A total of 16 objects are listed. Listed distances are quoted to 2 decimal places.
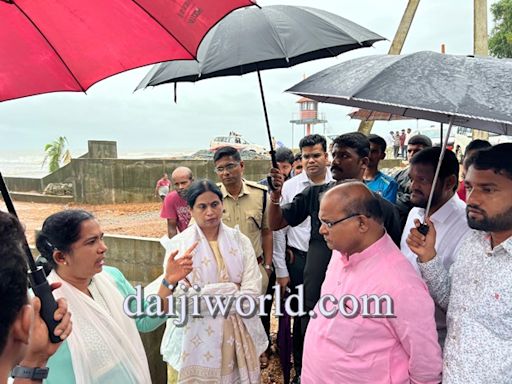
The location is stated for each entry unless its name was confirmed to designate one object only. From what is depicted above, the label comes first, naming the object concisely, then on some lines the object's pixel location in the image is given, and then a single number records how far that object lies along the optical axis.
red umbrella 1.68
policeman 3.36
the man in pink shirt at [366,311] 1.62
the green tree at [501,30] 17.27
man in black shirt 2.71
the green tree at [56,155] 19.17
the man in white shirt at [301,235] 3.57
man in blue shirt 3.48
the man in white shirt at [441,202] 2.17
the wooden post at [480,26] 7.93
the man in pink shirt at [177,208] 4.18
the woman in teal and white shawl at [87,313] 1.68
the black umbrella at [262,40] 2.58
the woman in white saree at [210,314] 2.44
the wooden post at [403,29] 8.16
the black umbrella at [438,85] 1.40
